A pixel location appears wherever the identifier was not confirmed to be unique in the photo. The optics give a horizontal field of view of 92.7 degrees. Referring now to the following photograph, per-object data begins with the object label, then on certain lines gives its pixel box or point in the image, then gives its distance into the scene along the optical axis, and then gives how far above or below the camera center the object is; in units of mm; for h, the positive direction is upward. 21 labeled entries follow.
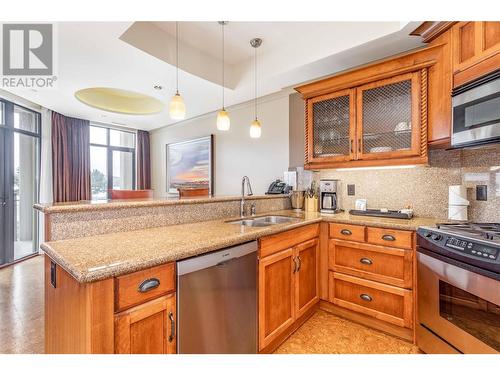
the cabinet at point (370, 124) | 2029 +608
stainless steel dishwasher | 1160 -631
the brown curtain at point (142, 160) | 5797 +632
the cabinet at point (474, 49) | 1503 +928
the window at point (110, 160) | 5320 +620
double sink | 2104 -322
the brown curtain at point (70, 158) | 4457 +544
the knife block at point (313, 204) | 2744 -206
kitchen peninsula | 945 -456
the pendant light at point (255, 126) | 2582 +652
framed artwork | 4383 +436
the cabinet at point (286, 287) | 1600 -772
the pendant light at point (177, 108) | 2215 +730
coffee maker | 2627 -108
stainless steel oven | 1266 -732
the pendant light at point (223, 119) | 2387 +671
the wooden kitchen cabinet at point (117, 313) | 891 -525
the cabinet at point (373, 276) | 1835 -748
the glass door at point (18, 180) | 3631 +91
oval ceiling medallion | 4276 +1639
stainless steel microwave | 1472 +495
